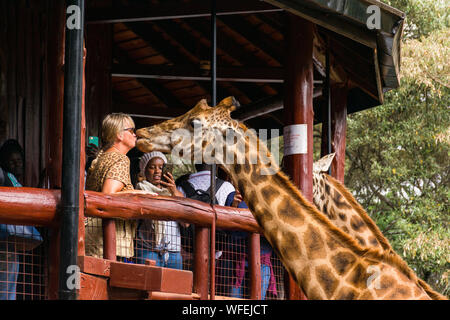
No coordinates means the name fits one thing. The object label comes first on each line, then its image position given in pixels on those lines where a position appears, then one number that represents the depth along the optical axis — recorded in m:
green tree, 15.68
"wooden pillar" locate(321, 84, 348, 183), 9.17
